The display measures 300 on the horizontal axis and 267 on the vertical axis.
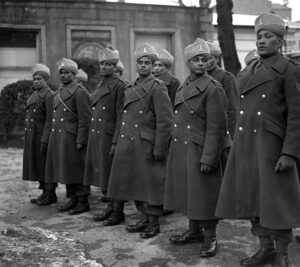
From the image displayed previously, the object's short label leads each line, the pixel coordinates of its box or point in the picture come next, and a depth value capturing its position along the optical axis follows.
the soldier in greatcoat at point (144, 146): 5.31
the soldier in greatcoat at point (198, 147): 4.55
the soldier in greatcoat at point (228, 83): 5.74
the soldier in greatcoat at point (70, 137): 6.52
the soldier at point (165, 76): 6.57
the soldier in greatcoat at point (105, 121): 6.03
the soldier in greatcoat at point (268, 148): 3.90
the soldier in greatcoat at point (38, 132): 7.19
